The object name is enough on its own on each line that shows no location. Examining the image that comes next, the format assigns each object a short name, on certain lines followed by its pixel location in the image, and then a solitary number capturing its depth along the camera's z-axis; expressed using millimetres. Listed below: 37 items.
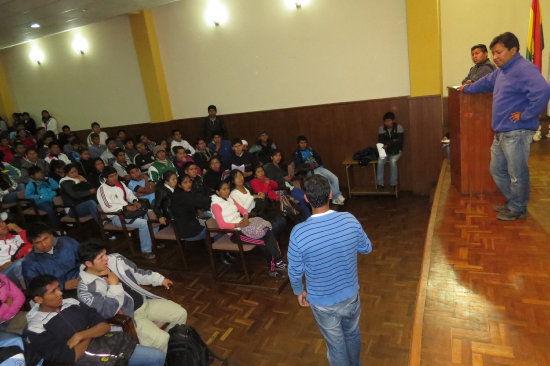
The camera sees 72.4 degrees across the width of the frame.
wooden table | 6363
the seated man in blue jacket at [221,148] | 7156
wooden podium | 3865
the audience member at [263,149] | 6613
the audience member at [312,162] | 6328
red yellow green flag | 4703
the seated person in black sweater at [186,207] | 4375
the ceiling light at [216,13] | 7281
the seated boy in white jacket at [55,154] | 7137
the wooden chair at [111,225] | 4816
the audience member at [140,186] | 5625
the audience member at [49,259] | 3354
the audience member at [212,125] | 7793
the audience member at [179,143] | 7527
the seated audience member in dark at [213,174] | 5570
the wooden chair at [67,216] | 5417
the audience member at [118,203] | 4906
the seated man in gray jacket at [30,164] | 6820
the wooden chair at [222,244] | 3979
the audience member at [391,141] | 6180
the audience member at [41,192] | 5777
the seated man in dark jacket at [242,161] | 6109
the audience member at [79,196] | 5434
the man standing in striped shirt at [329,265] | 2027
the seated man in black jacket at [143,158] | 6785
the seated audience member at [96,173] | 6051
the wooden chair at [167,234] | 4523
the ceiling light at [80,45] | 9281
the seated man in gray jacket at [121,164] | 6684
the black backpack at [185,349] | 2736
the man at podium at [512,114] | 3004
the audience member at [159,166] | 6031
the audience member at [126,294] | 2617
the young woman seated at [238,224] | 4113
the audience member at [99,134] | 8450
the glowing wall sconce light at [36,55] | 10195
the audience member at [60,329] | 2254
